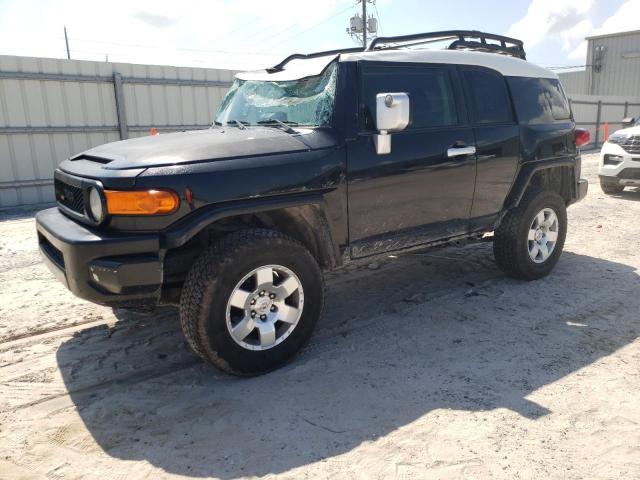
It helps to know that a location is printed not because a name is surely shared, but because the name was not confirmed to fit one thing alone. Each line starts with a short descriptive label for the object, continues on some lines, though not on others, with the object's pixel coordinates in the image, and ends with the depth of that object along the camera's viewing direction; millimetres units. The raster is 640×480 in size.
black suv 2947
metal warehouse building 30703
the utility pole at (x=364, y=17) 32119
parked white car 9250
